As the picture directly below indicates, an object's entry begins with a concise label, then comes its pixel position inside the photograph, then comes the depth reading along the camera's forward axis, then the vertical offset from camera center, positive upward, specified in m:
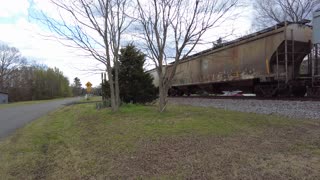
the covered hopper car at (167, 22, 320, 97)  9.09 +1.57
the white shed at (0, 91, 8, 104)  44.25 -0.54
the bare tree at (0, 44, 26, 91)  58.18 +6.68
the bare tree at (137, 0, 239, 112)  7.42 +2.14
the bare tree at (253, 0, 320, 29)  23.50 +10.15
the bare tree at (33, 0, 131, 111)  8.55 +2.82
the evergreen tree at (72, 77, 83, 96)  94.31 +2.89
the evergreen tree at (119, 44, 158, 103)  12.02 +0.94
